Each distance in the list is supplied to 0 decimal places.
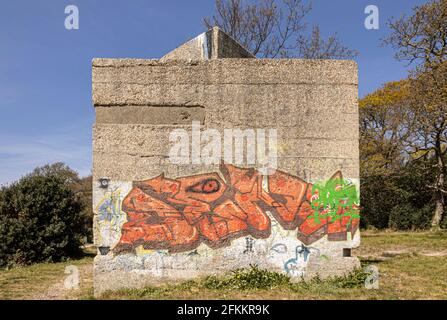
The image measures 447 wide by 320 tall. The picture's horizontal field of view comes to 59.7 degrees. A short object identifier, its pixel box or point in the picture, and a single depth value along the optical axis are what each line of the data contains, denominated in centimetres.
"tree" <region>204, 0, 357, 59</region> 1852
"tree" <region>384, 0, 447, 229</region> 1434
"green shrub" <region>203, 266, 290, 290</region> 560
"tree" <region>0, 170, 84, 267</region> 1066
